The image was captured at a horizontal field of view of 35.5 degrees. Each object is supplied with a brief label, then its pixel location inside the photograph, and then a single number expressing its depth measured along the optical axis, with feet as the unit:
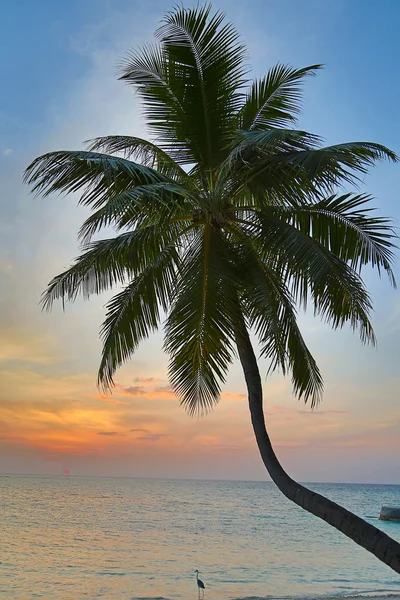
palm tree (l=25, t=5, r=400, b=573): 23.86
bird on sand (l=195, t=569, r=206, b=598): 50.39
